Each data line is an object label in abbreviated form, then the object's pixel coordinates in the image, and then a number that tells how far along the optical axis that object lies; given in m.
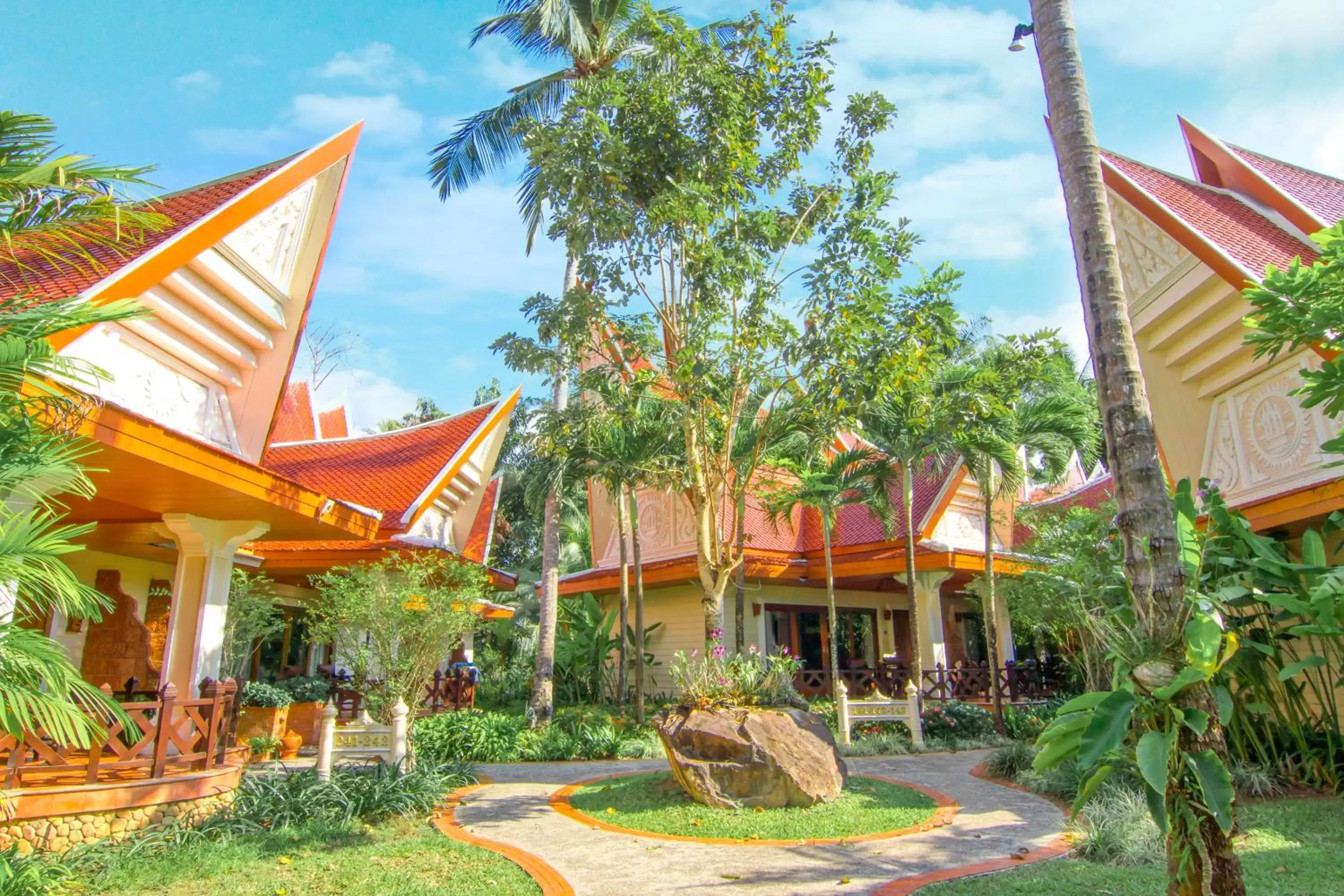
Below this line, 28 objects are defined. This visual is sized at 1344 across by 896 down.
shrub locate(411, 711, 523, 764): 12.48
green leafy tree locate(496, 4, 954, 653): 9.35
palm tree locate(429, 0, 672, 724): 16.03
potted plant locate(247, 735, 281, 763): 12.23
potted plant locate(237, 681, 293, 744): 12.73
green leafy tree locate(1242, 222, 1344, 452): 5.61
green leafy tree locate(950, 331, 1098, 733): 14.25
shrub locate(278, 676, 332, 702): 14.33
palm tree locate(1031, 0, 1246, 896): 4.02
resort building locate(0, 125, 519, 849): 7.18
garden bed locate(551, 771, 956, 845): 7.15
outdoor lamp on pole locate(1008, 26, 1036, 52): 5.97
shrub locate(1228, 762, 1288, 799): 8.20
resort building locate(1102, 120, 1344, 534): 9.48
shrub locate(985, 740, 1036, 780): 10.42
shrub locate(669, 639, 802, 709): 8.89
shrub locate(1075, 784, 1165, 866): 6.05
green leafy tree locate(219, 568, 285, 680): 12.23
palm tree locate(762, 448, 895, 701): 15.54
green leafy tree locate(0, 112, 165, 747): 4.18
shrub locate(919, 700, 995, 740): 14.53
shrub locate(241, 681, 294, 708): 12.90
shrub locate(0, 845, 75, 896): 5.08
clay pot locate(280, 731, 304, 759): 12.82
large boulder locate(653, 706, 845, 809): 7.97
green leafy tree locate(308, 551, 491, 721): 10.43
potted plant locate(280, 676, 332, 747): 13.84
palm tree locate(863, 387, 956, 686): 14.45
